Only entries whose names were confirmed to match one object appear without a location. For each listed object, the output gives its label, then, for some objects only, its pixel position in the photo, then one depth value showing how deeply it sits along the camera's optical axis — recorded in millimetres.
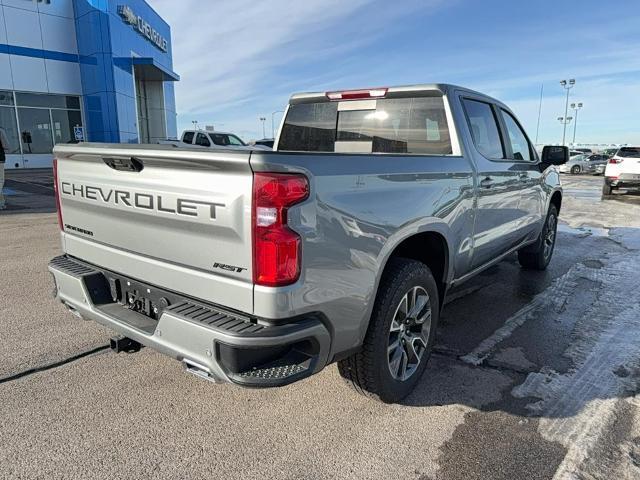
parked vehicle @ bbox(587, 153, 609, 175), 31250
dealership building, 23062
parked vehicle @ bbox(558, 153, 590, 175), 31672
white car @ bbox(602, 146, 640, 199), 15562
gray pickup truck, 2102
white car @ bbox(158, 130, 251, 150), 18656
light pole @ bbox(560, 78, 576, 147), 49888
